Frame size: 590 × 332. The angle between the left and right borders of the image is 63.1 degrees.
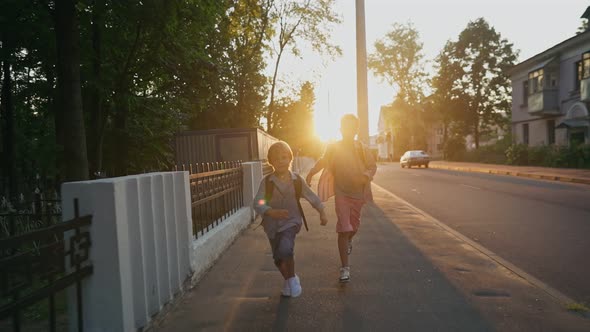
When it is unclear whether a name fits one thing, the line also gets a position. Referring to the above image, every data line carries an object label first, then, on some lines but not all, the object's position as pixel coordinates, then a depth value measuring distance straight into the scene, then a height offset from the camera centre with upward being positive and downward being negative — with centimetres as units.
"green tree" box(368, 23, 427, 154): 6003 +972
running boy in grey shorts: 443 -55
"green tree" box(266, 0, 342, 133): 3042 +806
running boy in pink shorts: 506 -30
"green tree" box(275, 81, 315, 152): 3859 +309
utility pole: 1266 +238
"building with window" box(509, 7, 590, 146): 3005 +318
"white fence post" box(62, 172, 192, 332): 307 -66
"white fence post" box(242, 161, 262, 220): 950 -61
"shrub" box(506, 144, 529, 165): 3219 -87
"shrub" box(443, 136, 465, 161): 4894 -42
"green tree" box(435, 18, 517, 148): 5375 +779
